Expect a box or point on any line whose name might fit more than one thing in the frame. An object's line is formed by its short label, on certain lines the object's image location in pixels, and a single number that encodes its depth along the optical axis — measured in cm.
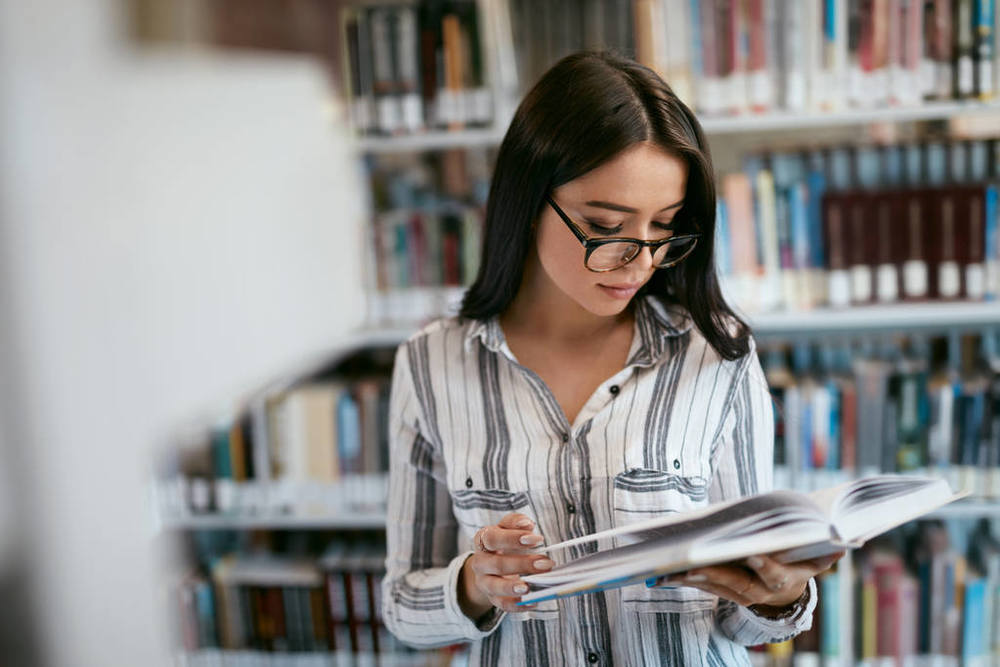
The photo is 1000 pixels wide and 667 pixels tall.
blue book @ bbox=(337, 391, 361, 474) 202
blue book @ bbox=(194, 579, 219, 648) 208
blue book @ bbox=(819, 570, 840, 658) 192
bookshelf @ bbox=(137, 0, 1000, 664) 181
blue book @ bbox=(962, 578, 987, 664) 187
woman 95
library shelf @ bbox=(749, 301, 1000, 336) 181
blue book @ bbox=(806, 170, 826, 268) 186
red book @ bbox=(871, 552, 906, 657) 190
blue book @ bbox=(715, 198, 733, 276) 188
